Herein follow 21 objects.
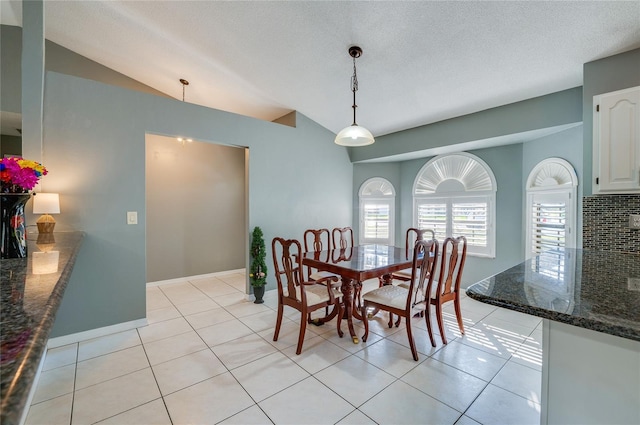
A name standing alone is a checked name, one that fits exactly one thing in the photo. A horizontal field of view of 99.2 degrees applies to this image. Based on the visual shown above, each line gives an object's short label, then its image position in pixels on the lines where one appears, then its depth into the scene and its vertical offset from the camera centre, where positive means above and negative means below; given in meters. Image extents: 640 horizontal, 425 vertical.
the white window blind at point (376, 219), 5.34 -0.14
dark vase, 1.42 -0.08
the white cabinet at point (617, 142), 2.22 +0.60
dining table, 2.54 -0.52
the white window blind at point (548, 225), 3.36 -0.16
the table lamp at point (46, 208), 2.46 +0.04
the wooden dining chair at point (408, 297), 2.41 -0.81
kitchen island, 0.87 -0.46
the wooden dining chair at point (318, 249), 3.06 -0.54
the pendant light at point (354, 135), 2.68 +0.77
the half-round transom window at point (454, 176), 4.22 +0.61
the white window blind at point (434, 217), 4.64 -0.09
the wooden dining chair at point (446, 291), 2.62 -0.80
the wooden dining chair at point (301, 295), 2.54 -0.82
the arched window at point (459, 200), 4.20 +0.21
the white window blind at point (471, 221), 4.23 -0.15
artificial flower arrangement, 1.43 +0.19
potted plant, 3.84 -0.77
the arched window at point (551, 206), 3.26 +0.08
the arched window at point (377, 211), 5.30 +0.02
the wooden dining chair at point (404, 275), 3.42 -0.83
